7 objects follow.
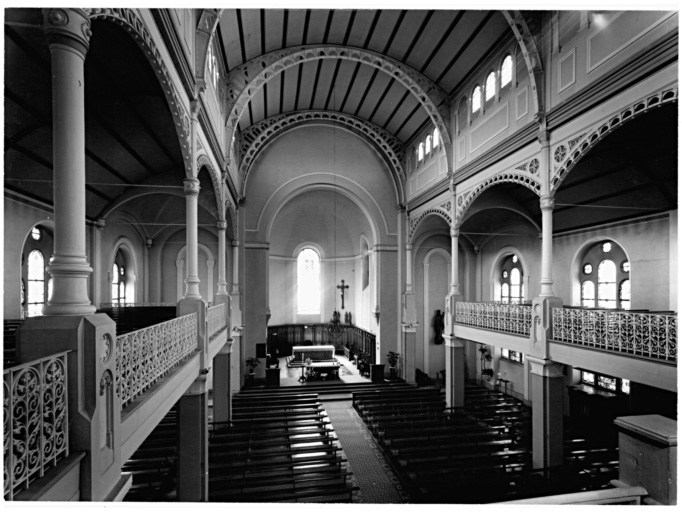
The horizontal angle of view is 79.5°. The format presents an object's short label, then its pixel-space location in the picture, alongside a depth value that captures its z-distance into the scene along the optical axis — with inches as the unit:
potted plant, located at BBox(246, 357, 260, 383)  783.1
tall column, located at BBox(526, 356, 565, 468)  406.3
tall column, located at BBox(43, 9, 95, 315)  134.1
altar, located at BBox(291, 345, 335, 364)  877.5
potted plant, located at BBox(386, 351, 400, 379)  821.2
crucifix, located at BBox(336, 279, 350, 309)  979.9
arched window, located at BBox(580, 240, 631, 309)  573.9
